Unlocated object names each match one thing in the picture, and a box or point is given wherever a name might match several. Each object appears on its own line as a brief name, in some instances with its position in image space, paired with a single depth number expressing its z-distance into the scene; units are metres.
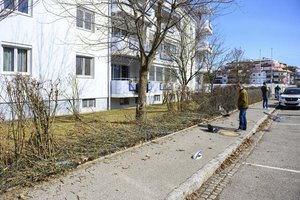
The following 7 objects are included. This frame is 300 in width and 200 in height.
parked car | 18.21
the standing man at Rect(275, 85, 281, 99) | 26.72
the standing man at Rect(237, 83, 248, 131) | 8.75
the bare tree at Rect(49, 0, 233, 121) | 8.38
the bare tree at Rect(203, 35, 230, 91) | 19.12
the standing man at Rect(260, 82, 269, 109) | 17.06
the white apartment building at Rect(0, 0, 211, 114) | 10.56
